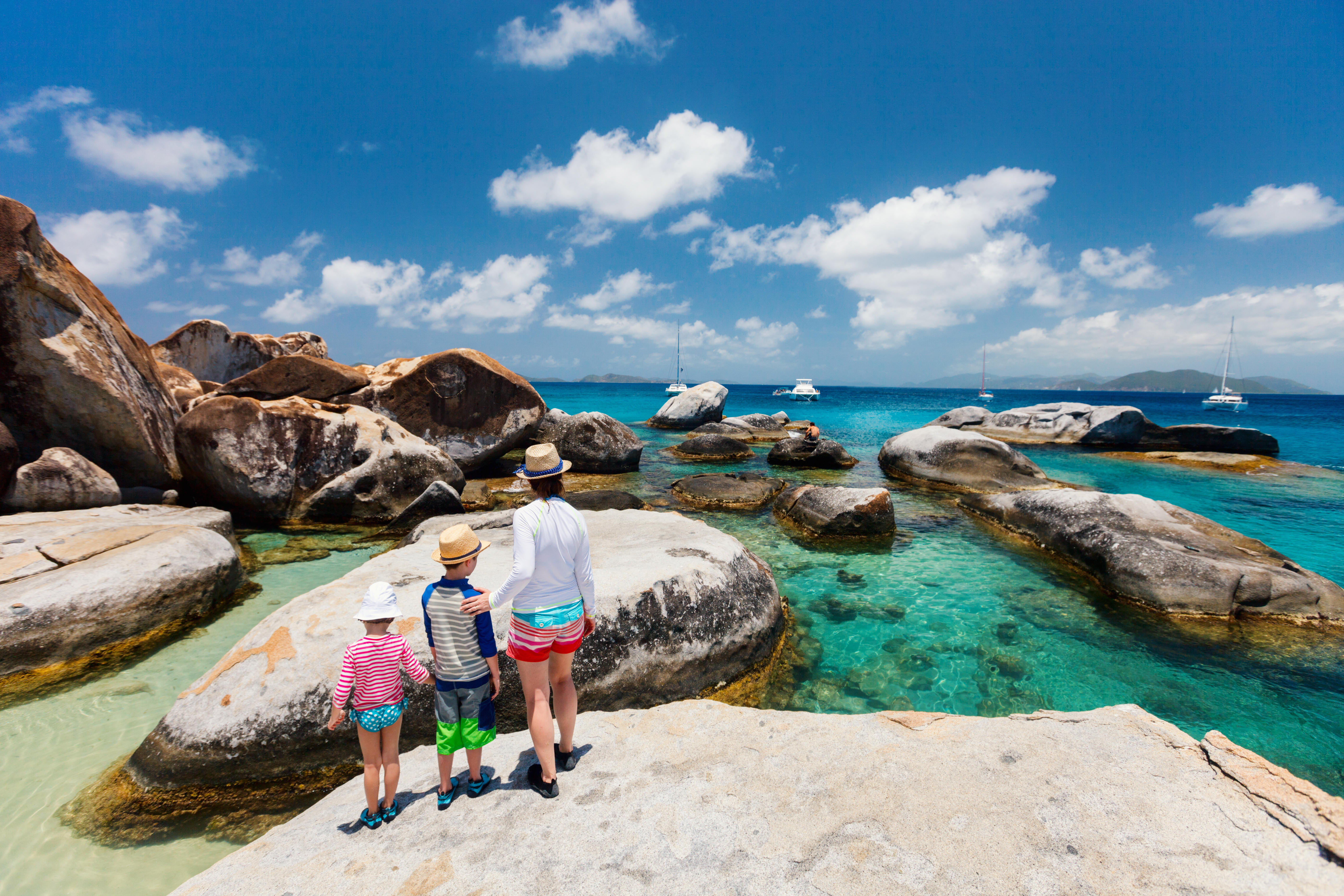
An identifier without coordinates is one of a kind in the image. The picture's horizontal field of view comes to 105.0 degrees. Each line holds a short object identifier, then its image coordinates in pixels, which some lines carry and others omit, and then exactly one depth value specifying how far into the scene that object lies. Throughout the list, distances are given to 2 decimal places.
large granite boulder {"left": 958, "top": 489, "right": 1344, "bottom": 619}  7.60
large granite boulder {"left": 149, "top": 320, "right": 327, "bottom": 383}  21.09
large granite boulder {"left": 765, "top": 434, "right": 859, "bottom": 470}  19.80
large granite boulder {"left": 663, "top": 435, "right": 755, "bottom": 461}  21.88
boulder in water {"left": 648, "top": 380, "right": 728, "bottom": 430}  34.47
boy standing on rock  3.20
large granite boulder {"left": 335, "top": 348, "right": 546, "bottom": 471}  14.70
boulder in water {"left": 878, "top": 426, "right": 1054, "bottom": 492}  15.03
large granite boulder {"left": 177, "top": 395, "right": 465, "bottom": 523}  10.46
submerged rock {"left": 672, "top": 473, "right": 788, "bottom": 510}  13.88
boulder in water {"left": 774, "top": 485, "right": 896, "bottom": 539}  11.18
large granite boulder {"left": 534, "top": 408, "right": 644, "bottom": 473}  17.88
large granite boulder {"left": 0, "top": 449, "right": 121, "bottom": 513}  8.03
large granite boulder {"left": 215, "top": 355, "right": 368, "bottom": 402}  13.77
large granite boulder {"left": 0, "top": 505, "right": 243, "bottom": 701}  5.47
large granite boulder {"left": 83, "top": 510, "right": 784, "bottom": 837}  4.10
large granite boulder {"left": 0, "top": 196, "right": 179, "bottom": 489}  8.69
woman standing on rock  3.24
